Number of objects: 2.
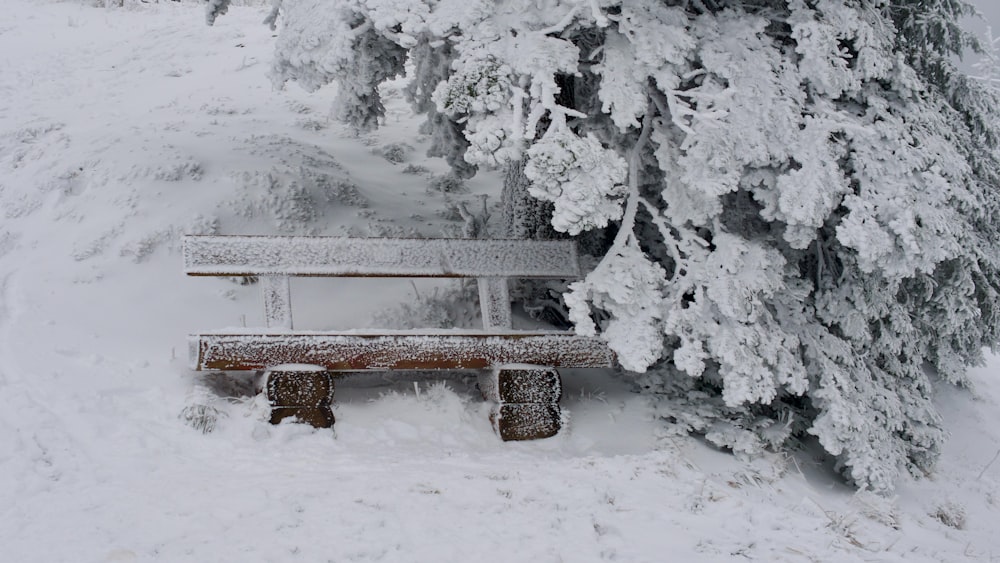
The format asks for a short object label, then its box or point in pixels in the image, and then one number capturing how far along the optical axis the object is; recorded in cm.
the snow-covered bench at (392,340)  560
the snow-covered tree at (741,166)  562
